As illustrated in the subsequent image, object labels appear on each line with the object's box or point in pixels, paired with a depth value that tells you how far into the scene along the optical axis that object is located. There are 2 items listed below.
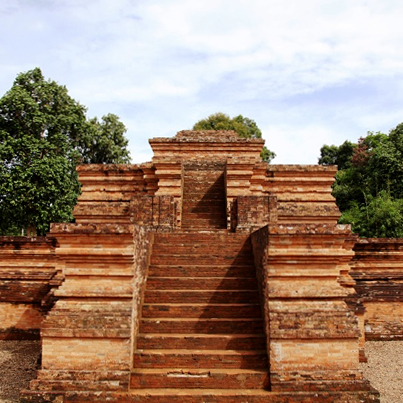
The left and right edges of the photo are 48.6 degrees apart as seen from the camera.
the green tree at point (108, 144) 28.42
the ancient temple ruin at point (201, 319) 5.64
